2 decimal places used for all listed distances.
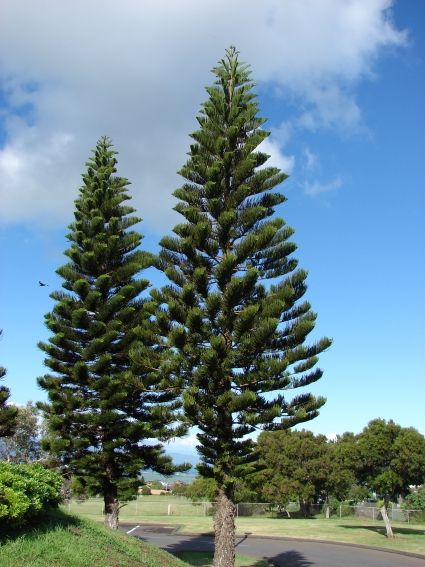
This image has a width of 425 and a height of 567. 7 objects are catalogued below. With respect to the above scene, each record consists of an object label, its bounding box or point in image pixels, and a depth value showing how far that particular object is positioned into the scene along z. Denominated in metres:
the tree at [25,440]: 32.81
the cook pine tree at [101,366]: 16.28
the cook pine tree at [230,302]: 13.01
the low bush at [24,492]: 6.28
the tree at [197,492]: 35.80
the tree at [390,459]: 23.39
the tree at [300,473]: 35.38
